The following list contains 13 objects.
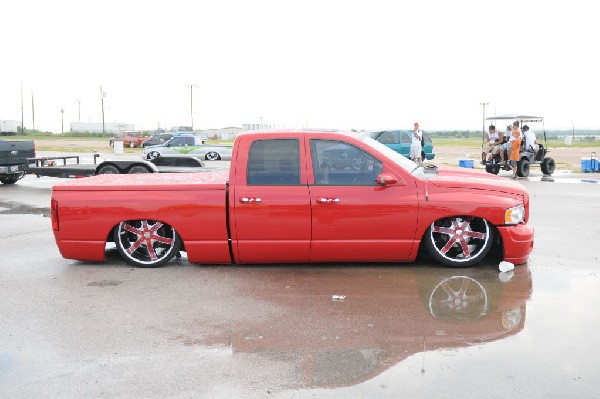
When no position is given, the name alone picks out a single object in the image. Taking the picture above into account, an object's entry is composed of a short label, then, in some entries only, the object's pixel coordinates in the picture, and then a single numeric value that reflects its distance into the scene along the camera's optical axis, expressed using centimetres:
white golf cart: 2025
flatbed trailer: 1453
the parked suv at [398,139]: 2548
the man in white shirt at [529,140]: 2042
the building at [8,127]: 9859
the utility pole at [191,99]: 8919
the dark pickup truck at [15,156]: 1680
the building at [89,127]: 12962
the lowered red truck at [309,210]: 638
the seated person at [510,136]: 1908
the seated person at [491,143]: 2100
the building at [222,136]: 9676
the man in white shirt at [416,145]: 2211
